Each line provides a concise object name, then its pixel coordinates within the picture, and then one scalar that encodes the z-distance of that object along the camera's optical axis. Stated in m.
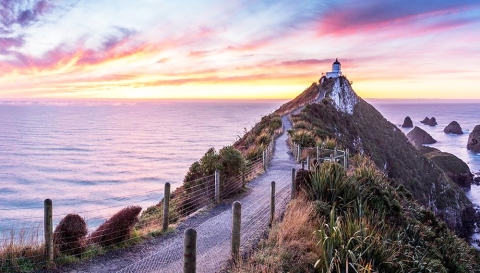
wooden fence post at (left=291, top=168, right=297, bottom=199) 11.37
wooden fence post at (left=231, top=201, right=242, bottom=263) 6.98
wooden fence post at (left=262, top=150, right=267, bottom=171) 19.41
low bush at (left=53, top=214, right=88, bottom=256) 7.79
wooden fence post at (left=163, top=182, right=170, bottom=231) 9.79
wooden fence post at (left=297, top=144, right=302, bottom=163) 22.28
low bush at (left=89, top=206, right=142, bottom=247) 8.63
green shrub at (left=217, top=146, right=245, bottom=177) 14.90
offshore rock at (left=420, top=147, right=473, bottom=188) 56.47
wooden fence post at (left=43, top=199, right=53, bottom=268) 7.22
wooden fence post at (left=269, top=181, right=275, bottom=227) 9.66
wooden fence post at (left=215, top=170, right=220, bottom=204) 12.98
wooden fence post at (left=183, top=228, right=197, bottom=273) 4.80
